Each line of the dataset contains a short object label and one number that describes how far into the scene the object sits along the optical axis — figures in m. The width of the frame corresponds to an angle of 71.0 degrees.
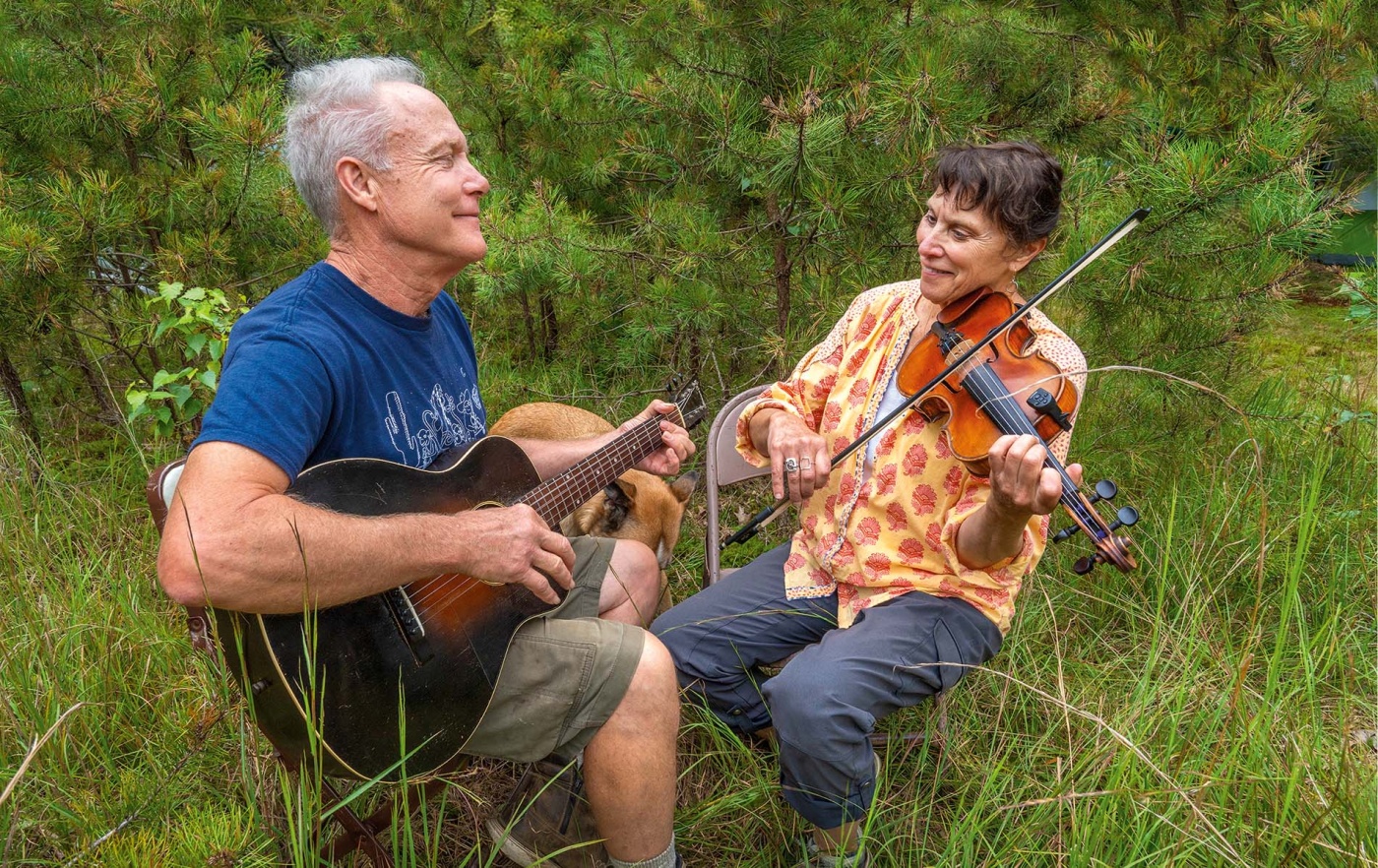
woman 2.06
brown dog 3.30
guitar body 1.71
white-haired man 1.63
